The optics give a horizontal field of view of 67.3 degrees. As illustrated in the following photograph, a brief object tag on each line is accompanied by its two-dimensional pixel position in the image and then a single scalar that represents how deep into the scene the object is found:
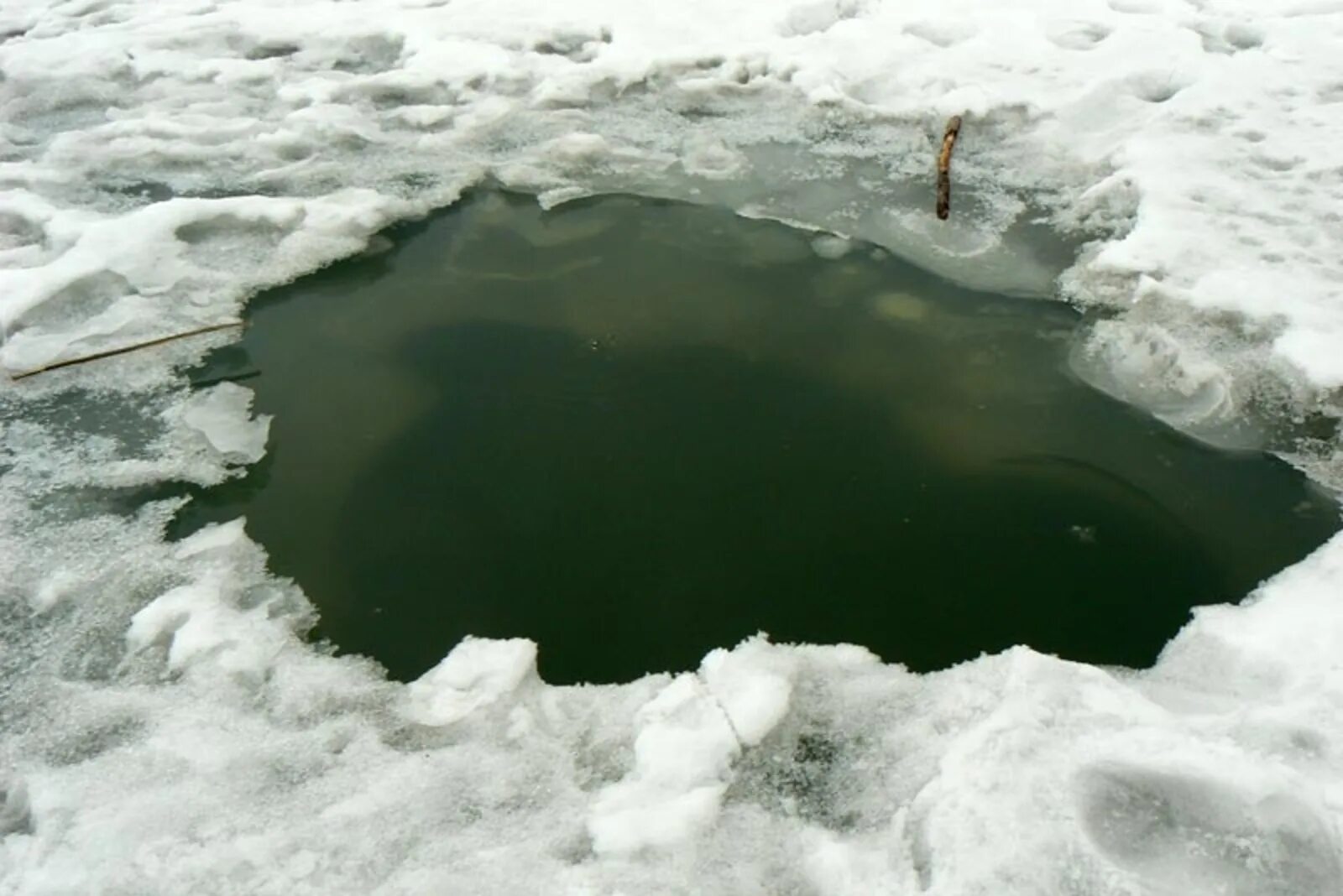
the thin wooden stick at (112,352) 3.08
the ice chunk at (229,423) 2.76
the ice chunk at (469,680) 2.06
